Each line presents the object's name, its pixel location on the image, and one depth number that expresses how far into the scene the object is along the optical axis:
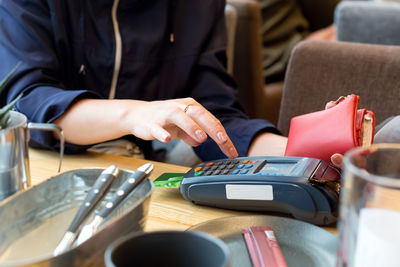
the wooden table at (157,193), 0.57
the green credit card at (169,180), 0.62
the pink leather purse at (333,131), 0.58
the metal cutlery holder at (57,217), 0.40
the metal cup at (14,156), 0.52
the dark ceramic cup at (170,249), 0.34
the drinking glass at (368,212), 0.32
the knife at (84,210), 0.45
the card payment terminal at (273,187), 0.54
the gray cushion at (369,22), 1.50
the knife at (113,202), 0.45
